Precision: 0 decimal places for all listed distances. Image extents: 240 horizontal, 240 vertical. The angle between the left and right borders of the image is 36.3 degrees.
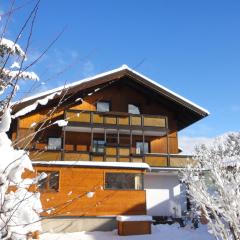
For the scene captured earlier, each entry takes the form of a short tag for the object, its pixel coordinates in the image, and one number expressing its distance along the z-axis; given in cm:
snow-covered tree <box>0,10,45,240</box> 226
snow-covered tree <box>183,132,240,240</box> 747
